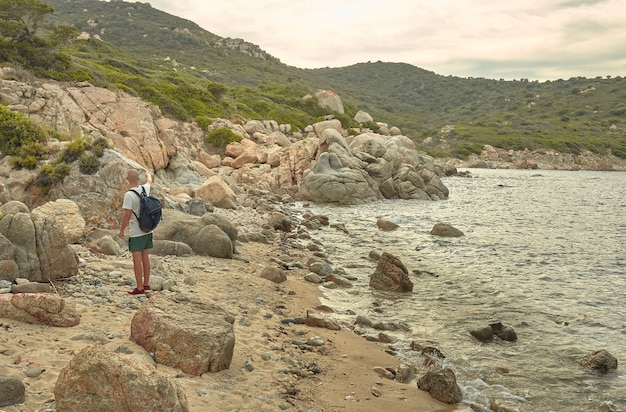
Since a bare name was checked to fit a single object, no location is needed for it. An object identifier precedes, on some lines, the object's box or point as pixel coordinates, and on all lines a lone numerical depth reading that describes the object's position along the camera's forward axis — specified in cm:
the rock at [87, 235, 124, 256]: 1267
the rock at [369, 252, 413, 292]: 1502
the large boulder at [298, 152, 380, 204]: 3922
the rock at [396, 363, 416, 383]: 886
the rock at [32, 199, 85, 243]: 1262
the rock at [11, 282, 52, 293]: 821
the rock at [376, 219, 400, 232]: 2670
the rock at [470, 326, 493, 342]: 1100
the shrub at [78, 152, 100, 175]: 1631
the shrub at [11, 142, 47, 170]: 1611
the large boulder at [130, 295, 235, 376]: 707
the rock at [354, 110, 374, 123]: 9086
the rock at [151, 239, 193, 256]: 1443
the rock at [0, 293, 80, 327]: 723
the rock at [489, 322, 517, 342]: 1110
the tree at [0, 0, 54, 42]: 4178
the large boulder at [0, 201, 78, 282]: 904
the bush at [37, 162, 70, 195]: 1586
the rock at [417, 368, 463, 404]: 807
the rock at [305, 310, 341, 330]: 1108
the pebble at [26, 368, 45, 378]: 580
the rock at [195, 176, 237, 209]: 2675
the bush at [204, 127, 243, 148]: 4819
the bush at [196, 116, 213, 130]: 5078
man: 995
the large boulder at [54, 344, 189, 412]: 513
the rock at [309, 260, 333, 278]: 1633
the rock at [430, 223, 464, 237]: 2480
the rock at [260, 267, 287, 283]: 1445
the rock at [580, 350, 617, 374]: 937
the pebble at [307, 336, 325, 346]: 985
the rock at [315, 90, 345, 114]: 9181
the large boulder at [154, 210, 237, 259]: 1559
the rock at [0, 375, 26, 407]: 511
